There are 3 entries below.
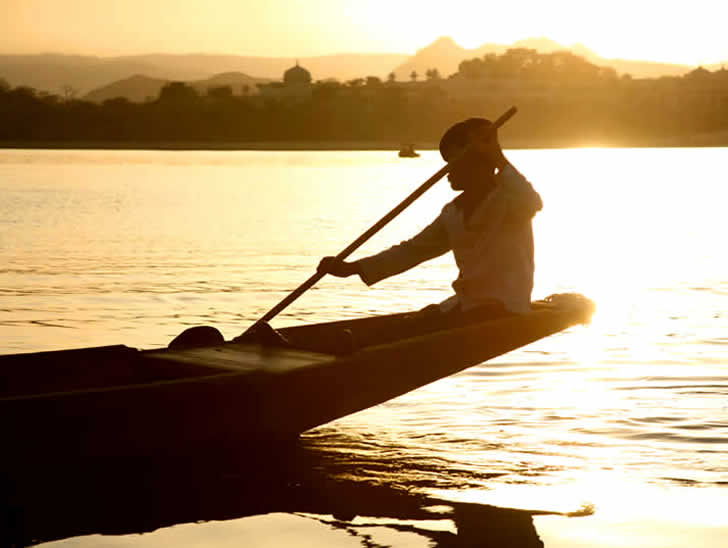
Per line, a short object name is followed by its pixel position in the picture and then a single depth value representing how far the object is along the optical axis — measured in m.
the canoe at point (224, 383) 6.88
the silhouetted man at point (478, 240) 7.90
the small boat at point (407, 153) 102.56
